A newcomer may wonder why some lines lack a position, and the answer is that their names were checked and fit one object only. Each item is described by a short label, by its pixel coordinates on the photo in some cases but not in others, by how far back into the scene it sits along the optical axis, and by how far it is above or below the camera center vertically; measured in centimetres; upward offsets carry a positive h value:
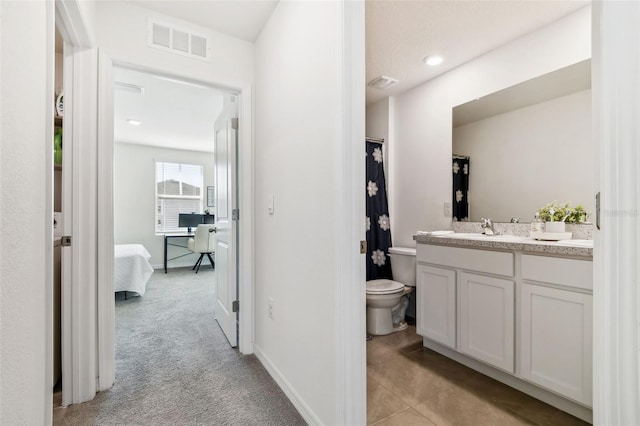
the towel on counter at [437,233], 233 -16
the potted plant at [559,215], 183 -1
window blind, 581 +43
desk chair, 528 -50
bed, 358 -72
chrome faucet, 227 -10
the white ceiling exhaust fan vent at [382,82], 276 +125
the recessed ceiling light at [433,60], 246 +129
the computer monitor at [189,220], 580 -13
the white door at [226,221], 234 -6
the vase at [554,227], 181 -8
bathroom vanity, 148 -57
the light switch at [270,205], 192 +6
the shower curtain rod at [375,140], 310 +78
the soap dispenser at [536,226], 187 -8
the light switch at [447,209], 269 +4
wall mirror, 190 +50
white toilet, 255 -70
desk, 539 -49
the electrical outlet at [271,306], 194 -61
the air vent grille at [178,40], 193 +116
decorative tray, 178 -13
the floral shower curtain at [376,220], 306 -7
